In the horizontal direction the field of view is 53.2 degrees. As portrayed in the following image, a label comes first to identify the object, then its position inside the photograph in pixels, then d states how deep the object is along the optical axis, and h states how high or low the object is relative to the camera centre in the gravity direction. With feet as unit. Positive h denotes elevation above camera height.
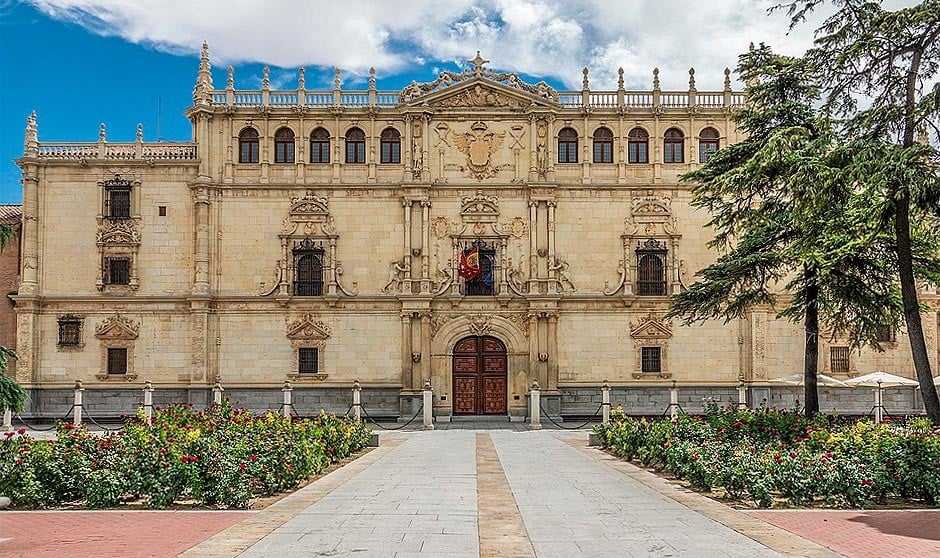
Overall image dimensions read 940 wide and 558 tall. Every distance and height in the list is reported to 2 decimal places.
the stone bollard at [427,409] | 129.18 -10.90
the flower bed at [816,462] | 53.36 -8.12
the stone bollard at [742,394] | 125.90 -8.82
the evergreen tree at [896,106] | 58.70 +14.83
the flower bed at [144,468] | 51.85 -7.73
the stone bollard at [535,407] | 130.11 -10.73
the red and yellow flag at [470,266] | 140.77 +9.62
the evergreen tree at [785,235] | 77.71 +8.19
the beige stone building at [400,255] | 140.46 +11.45
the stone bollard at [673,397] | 126.56 -9.31
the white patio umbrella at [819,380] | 131.64 -7.51
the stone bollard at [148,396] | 125.80 -8.61
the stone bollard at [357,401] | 128.16 -9.71
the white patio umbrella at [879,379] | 131.54 -7.44
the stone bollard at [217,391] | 131.95 -8.54
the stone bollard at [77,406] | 122.67 -9.65
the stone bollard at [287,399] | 129.80 -9.37
